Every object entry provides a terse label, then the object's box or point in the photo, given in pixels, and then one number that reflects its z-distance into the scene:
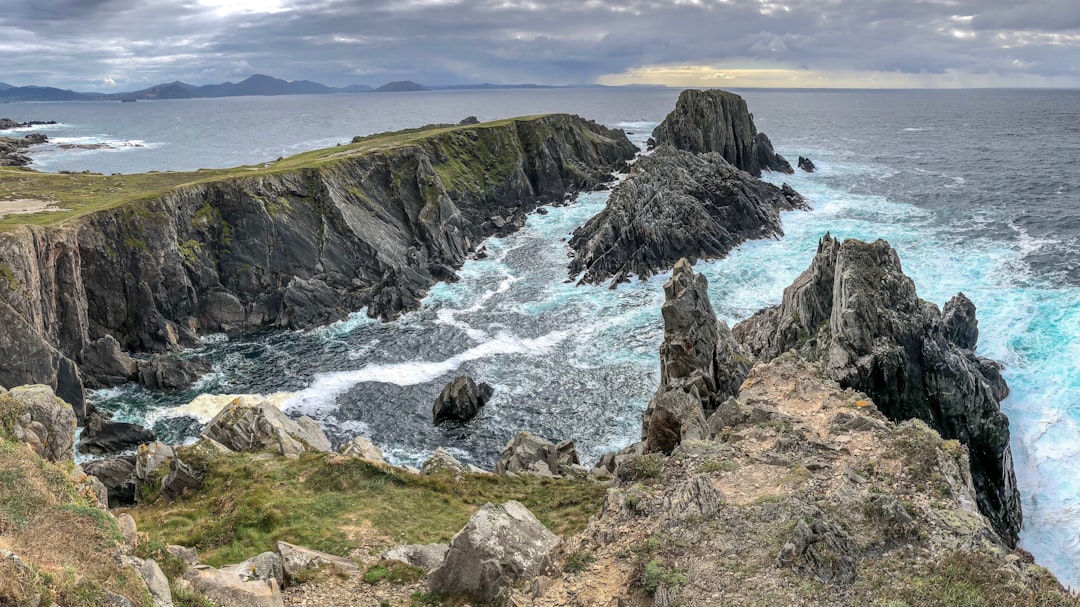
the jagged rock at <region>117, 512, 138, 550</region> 16.05
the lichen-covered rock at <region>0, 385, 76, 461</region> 22.08
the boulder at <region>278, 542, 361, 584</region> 19.25
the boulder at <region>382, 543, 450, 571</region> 20.52
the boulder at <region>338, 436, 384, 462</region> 32.28
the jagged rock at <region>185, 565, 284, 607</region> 15.36
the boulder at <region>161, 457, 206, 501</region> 28.16
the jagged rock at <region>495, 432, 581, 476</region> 34.28
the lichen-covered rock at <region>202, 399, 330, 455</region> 32.97
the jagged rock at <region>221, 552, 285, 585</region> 17.88
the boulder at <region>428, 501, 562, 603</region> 17.55
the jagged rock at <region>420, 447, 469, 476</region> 31.81
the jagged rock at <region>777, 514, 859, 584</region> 14.92
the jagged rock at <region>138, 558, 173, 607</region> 13.41
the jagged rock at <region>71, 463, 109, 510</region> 18.05
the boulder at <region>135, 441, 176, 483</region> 29.98
